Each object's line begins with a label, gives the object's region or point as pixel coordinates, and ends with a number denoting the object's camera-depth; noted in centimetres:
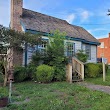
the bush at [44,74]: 694
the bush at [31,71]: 747
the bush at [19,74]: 713
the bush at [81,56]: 968
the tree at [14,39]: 583
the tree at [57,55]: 740
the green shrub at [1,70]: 713
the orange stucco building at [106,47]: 2446
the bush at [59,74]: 733
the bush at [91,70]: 866
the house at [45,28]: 855
